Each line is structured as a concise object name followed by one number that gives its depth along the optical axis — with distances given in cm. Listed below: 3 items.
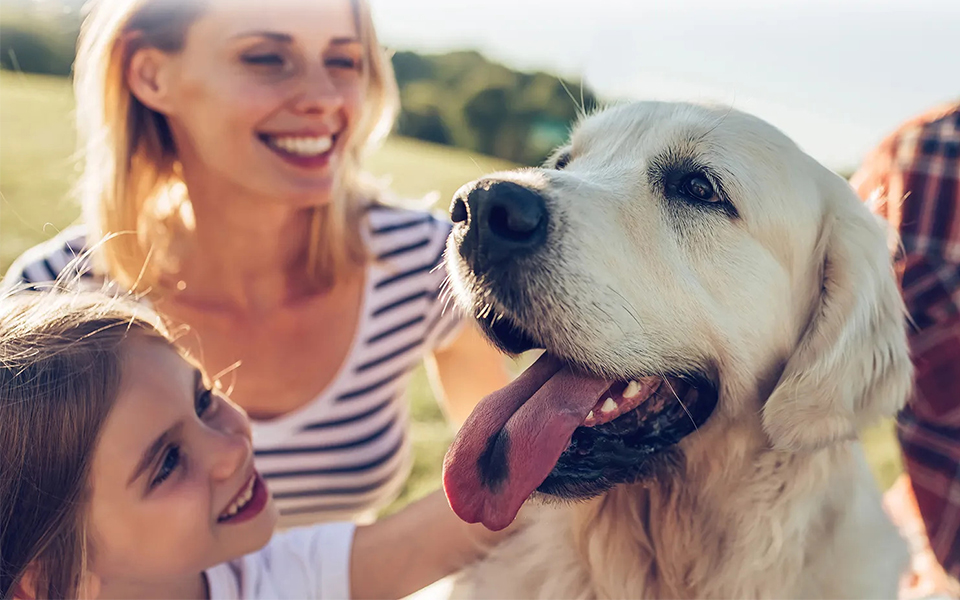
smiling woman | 61
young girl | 46
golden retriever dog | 44
